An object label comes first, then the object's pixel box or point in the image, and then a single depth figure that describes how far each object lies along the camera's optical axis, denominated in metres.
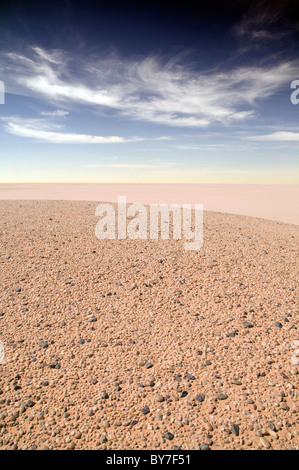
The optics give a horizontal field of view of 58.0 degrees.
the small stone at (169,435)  2.86
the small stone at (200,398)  3.30
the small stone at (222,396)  3.32
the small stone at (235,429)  2.91
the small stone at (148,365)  3.80
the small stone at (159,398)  3.30
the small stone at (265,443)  2.78
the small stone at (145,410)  3.15
